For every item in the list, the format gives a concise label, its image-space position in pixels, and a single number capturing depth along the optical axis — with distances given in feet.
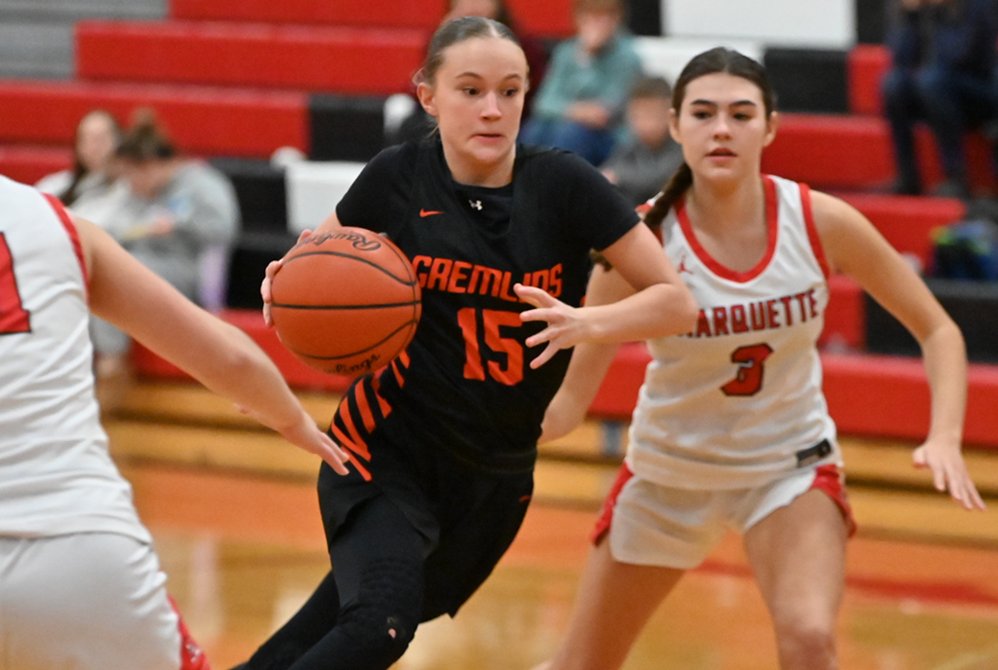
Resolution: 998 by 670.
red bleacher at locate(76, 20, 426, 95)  62.23
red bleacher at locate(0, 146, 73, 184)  60.49
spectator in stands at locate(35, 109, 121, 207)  53.52
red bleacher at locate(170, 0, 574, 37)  60.59
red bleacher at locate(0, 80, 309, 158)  61.41
